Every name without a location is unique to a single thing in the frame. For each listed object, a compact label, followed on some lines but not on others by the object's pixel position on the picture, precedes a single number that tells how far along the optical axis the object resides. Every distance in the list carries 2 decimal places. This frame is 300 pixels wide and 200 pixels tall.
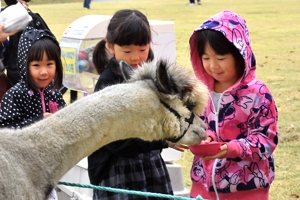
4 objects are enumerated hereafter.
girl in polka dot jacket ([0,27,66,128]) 3.48
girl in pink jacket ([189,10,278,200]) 3.09
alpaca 2.33
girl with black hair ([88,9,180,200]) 3.23
